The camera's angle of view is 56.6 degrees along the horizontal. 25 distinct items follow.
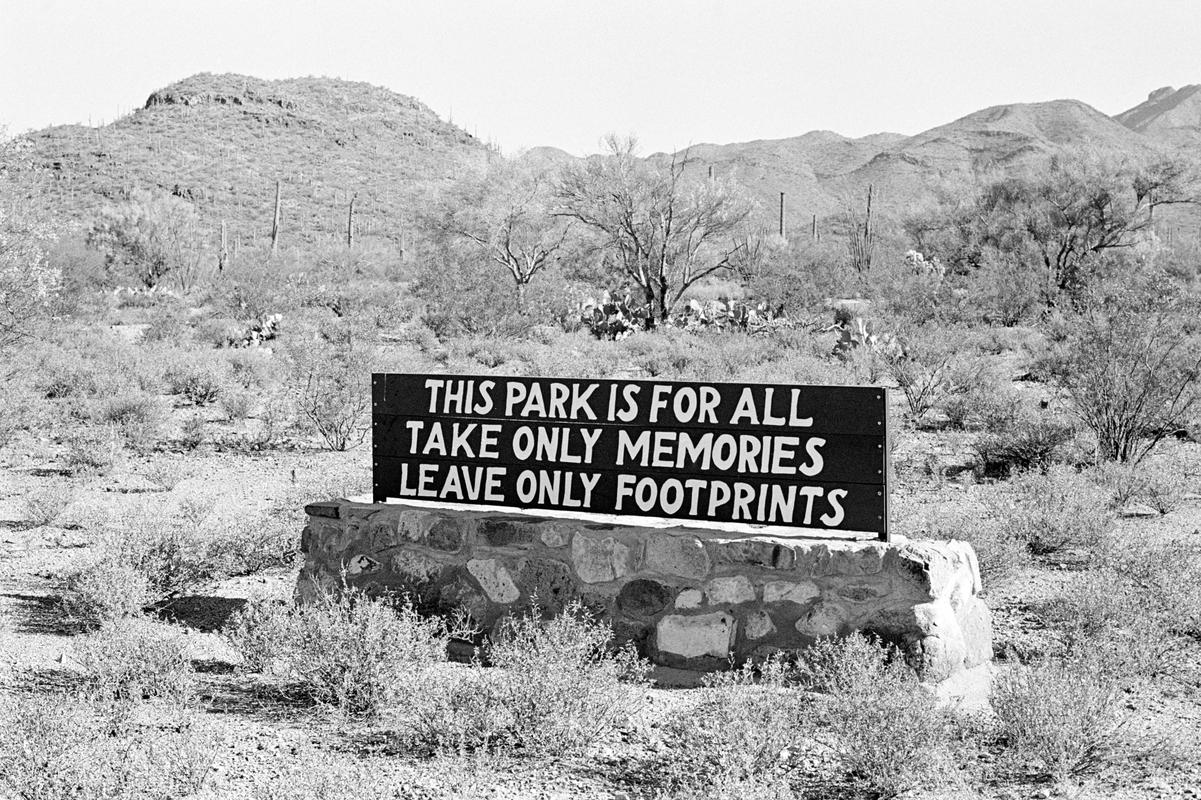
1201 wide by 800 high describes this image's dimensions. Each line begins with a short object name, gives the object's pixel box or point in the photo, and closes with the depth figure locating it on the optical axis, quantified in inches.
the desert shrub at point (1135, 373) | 446.6
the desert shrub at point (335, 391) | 518.6
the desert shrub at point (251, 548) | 298.7
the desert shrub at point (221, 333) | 970.7
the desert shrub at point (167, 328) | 983.0
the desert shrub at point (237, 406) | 583.2
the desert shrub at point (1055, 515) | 312.7
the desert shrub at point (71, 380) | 628.7
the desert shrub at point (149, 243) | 1795.0
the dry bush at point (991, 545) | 281.7
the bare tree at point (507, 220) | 1620.3
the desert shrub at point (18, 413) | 504.4
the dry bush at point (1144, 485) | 364.8
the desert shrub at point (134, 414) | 510.3
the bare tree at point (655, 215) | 1213.7
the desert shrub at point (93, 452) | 446.6
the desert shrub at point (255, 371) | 711.7
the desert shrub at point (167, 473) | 418.3
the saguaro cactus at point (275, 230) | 1940.1
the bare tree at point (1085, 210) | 1333.7
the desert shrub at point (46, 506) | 354.9
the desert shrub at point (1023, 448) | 438.9
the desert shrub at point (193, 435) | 509.4
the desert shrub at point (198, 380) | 649.6
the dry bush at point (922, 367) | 609.9
